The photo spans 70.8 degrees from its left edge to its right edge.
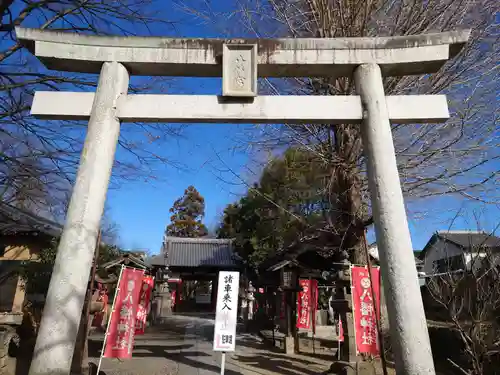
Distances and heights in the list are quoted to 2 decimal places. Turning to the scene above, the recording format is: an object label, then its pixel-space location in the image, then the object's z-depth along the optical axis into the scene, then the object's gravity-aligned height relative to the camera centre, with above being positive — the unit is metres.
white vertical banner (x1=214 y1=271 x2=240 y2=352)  5.66 +0.04
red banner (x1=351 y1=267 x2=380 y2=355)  6.69 +0.13
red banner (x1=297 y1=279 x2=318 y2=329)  11.82 +0.46
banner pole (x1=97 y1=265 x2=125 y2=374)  7.38 +0.39
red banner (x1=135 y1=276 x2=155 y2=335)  9.89 +0.26
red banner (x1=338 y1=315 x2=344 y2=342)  10.07 -0.43
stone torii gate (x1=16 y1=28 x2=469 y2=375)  4.57 +2.95
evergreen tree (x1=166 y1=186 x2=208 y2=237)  40.59 +11.04
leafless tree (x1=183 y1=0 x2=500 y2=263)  7.33 +5.02
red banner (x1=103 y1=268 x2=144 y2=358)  7.35 -0.07
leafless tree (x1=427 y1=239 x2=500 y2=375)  4.41 +0.22
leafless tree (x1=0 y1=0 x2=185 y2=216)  7.05 +4.39
